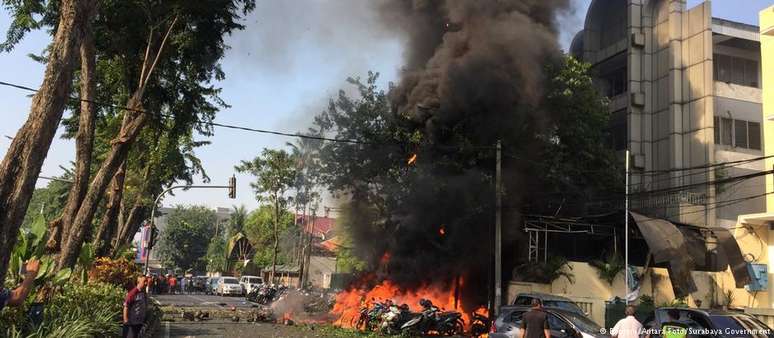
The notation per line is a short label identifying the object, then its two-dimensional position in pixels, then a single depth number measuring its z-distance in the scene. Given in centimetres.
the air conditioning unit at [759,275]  2336
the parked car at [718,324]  1140
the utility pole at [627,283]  2098
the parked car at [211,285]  5391
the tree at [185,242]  8631
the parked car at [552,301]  1767
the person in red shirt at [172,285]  5097
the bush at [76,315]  801
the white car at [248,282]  4891
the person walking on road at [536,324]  1095
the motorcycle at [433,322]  1867
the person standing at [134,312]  1082
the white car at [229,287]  4988
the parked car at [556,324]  1292
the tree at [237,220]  7800
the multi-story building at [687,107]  3136
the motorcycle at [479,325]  2017
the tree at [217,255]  7817
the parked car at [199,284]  5887
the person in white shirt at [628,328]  1125
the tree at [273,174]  4503
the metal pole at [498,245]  1934
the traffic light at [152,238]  2959
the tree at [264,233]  6531
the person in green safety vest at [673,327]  1111
